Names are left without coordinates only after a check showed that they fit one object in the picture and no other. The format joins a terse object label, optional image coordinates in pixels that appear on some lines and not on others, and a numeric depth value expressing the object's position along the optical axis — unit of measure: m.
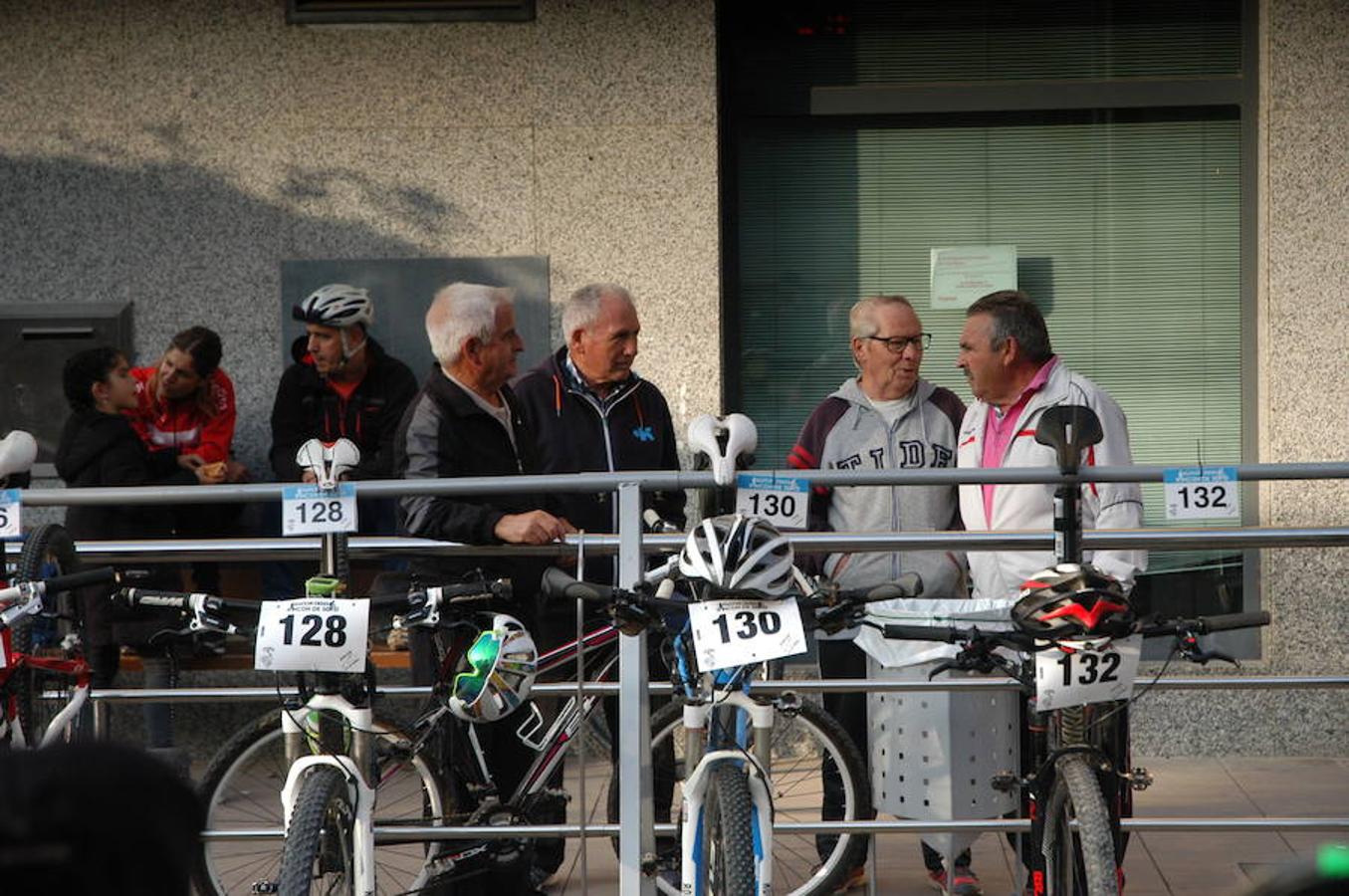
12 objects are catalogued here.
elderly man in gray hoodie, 12.46
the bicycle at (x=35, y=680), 9.70
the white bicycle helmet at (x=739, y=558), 8.57
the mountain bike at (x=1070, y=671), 8.63
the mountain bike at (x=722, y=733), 8.35
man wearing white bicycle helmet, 15.29
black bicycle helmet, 8.62
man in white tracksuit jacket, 11.40
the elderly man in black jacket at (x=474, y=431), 11.43
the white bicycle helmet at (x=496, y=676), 10.12
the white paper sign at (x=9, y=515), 10.34
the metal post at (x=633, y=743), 9.91
